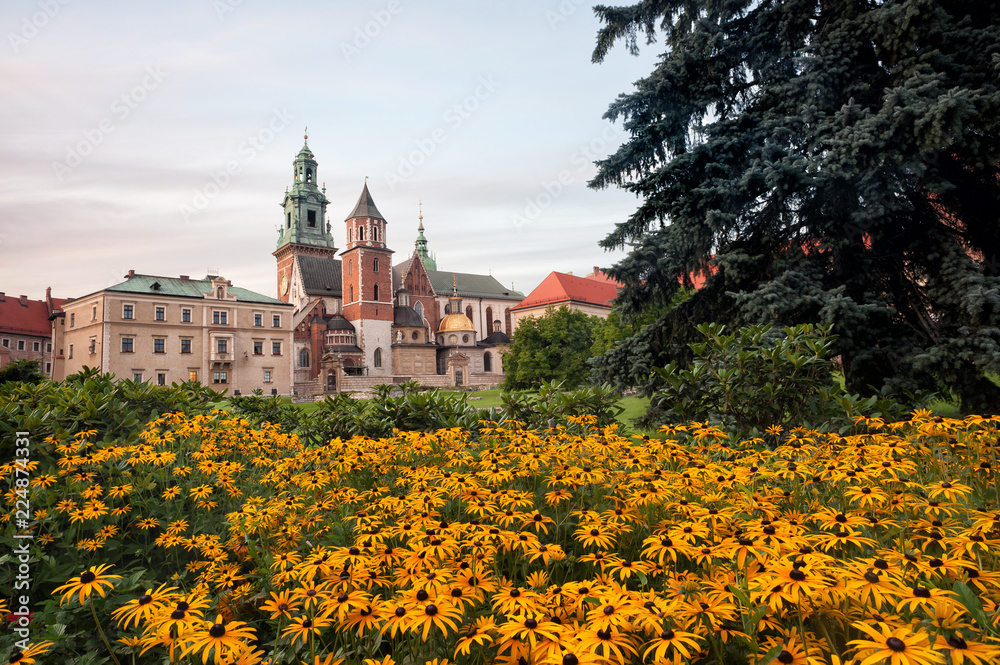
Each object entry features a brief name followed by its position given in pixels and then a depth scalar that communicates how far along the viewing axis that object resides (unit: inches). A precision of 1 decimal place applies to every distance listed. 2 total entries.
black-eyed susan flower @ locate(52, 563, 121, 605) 66.3
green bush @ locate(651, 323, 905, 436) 200.7
